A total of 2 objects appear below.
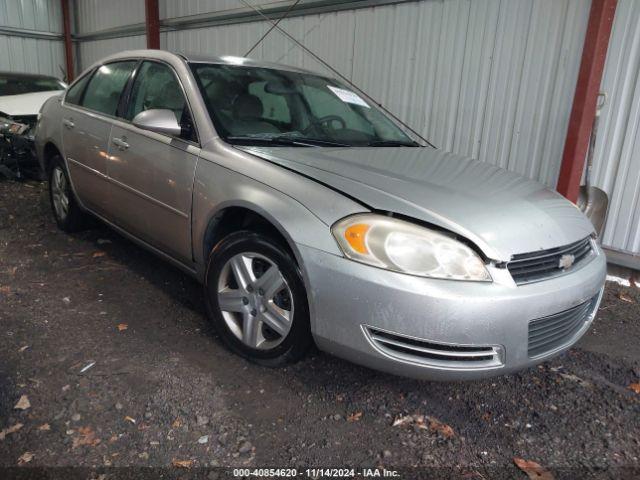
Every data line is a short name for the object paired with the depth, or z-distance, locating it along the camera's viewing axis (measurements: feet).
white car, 21.53
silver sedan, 6.56
